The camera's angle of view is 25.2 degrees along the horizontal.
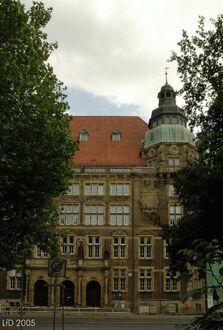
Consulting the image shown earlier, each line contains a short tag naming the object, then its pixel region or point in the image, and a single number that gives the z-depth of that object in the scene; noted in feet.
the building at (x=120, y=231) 156.97
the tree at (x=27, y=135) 54.08
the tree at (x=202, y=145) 61.77
